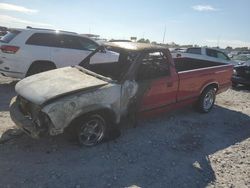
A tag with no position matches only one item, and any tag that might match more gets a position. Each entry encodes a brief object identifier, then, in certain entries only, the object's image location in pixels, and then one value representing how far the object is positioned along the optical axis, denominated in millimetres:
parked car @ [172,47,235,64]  9606
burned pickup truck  2927
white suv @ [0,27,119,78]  5547
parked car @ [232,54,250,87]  7587
